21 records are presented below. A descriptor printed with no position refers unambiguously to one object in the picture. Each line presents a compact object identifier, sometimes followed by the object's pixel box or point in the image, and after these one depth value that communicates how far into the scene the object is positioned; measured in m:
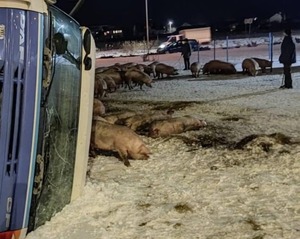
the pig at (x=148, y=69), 21.27
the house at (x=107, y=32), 61.62
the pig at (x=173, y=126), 9.10
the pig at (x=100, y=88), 15.28
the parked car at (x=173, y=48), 38.16
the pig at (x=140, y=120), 9.71
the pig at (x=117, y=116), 9.83
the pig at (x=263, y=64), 21.11
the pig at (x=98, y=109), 10.89
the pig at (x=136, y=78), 17.44
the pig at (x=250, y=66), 20.05
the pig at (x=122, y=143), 7.54
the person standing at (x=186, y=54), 24.42
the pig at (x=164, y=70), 21.59
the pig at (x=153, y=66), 21.69
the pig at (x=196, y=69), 20.48
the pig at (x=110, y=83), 16.78
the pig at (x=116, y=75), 17.67
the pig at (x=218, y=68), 21.36
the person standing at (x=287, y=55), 15.41
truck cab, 3.66
